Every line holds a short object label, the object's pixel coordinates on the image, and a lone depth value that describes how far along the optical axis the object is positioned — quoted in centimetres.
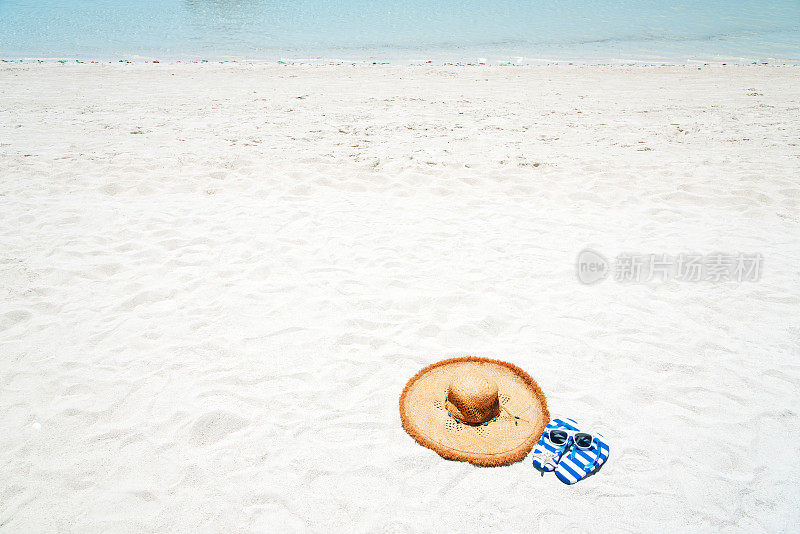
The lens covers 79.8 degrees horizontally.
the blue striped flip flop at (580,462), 245
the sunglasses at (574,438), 257
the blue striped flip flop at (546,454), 249
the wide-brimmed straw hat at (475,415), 260
